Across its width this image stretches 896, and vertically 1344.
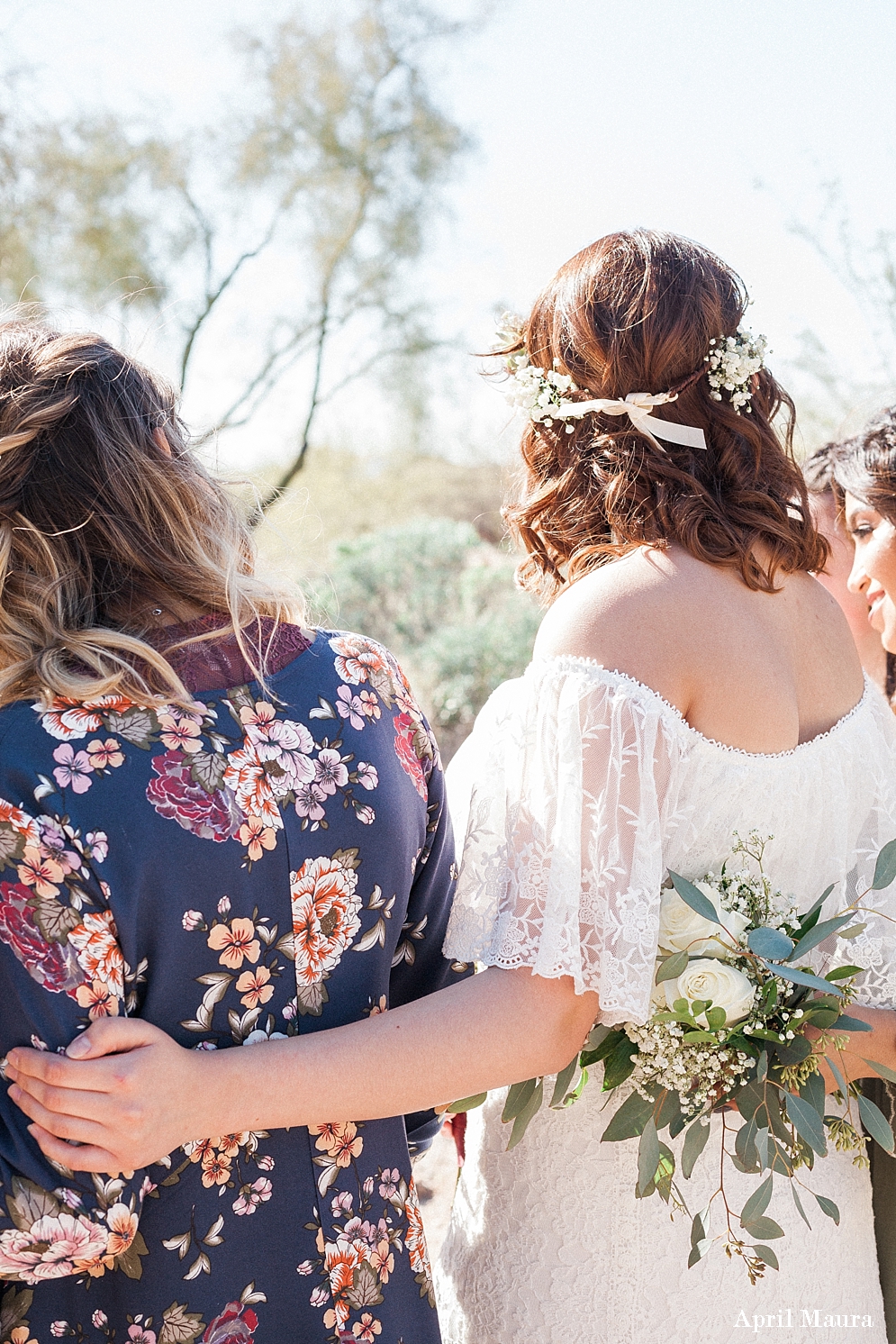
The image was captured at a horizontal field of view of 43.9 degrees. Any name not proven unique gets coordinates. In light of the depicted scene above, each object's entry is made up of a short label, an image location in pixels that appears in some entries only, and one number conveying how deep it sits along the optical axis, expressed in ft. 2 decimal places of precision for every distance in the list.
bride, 4.90
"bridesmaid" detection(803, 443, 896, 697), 11.19
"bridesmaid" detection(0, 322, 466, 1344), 4.15
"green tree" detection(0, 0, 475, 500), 33.55
